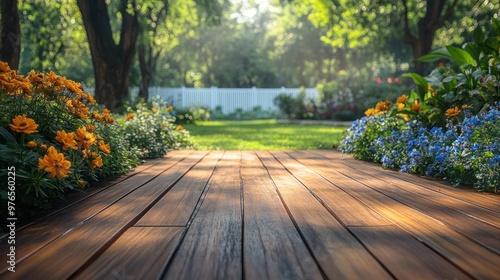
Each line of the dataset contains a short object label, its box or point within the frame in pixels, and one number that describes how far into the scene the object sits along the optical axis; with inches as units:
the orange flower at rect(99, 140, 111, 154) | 115.9
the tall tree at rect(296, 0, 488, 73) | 466.3
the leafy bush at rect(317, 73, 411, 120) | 569.3
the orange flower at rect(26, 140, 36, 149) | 86.6
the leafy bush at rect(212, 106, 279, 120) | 841.5
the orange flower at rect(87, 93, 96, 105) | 134.6
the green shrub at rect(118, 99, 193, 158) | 192.0
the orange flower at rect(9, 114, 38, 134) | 85.0
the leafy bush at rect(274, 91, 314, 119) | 639.1
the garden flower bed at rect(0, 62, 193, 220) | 82.5
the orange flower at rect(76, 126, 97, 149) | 101.8
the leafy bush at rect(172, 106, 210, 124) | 621.2
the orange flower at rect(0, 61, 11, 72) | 99.9
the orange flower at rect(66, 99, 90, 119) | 120.0
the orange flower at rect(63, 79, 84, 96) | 120.5
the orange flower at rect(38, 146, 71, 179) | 80.5
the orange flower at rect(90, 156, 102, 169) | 108.7
